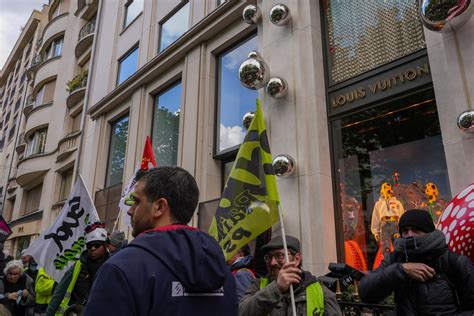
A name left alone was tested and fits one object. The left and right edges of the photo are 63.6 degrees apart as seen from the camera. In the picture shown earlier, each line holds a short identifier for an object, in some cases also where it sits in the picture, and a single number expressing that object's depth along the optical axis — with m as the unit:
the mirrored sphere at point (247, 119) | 6.98
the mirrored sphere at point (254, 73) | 6.53
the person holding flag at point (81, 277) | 4.09
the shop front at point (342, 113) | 5.20
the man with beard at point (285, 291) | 2.63
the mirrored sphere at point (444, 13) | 4.30
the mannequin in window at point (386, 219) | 5.59
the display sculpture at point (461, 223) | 2.70
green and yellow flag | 3.26
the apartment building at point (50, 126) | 18.53
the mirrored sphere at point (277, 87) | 6.35
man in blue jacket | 1.28
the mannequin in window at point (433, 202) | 5.33
